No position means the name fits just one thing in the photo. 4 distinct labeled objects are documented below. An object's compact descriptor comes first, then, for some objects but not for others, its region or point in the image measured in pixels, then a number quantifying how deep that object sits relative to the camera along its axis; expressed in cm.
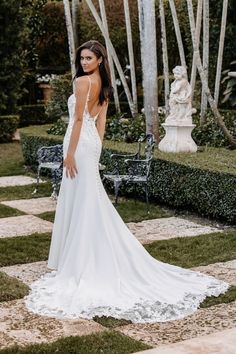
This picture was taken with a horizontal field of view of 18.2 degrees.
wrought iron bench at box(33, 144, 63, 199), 830
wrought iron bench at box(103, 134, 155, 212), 760
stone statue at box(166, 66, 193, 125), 848
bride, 463
